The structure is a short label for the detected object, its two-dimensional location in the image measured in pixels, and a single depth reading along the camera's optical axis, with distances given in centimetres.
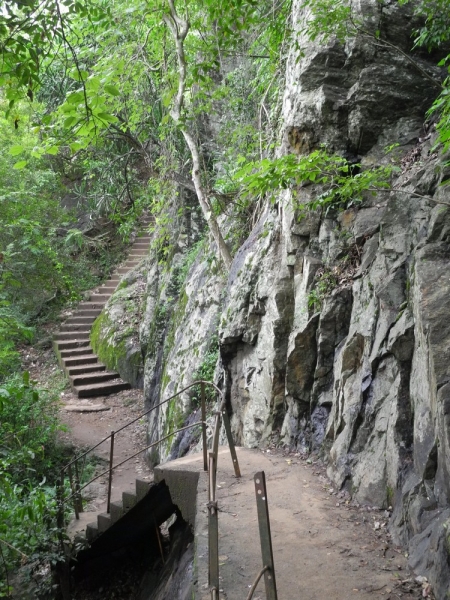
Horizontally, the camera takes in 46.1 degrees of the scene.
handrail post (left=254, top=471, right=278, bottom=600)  220
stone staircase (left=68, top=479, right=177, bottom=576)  602
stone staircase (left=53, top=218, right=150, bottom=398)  1368
